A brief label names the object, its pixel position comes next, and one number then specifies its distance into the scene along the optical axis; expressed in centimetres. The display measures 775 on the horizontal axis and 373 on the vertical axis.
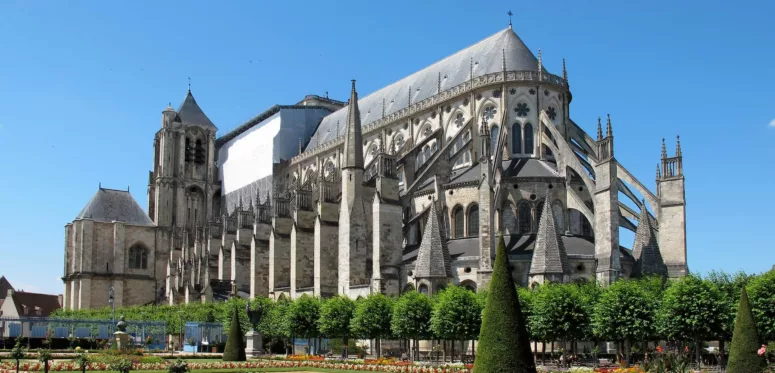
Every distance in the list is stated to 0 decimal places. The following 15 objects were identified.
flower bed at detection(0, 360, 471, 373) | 2970
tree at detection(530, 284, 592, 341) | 3738
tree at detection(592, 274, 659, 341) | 3584
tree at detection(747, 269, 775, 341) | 3322
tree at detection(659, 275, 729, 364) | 3400
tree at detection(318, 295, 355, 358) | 4525
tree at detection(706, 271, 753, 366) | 3416
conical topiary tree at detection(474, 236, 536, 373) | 2030
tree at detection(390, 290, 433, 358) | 4106
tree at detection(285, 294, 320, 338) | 4744
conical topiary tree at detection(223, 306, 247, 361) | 3778
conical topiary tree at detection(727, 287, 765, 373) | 2514
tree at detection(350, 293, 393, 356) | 4328
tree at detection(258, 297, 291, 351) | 4856
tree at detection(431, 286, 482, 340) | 3912
